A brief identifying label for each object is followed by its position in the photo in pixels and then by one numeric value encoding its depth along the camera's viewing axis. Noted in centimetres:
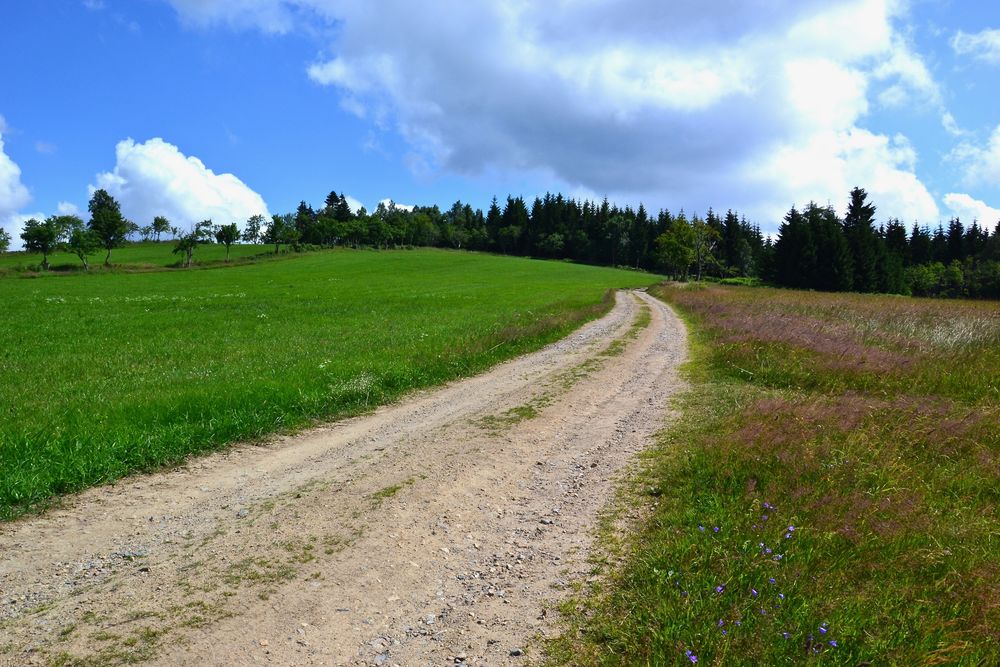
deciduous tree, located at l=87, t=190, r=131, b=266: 13250
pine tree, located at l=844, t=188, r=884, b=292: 8362
